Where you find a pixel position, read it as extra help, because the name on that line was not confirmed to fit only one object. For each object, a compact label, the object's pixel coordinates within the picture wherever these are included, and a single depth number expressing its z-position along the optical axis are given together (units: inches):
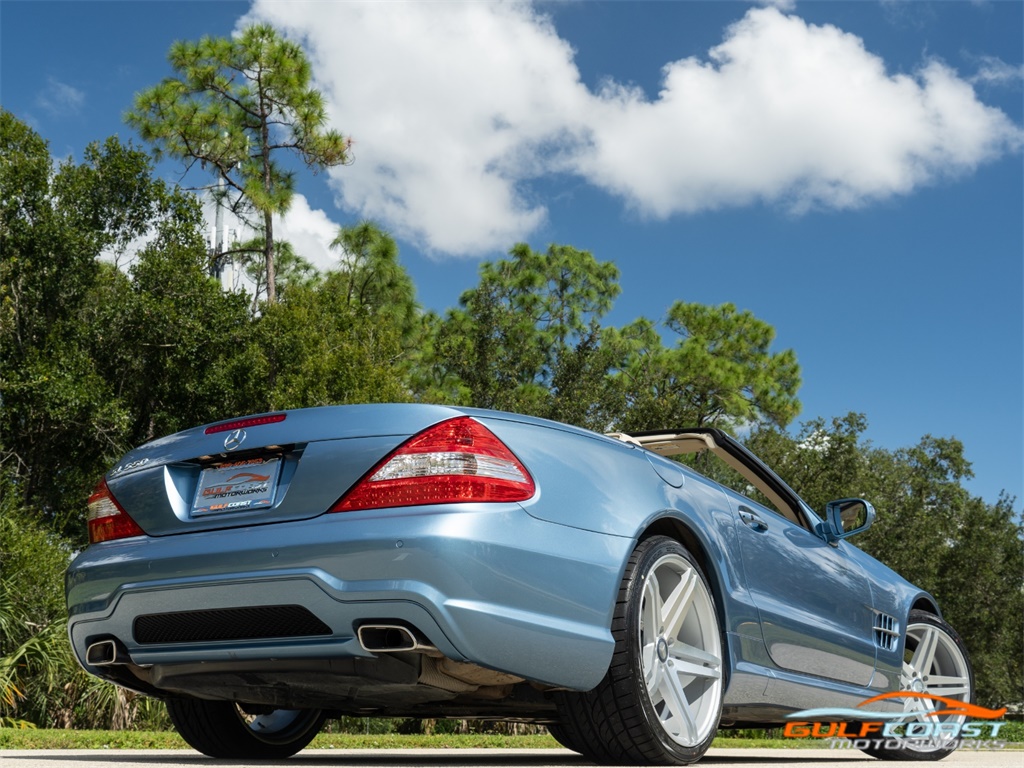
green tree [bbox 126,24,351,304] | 1056.8
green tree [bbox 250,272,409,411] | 837.8
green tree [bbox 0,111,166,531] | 797.2
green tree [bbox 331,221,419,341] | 1339.8
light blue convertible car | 130.6
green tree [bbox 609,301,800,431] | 1355.8
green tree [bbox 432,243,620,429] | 1093.8
